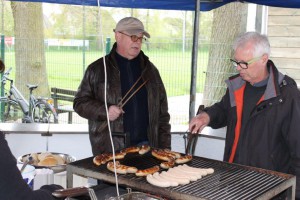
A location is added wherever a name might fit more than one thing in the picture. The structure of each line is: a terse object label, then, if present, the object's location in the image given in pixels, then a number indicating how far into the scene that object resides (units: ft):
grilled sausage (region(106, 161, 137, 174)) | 7.68
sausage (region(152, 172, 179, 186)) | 7.20
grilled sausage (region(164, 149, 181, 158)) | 8.84
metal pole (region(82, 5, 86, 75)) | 25.76
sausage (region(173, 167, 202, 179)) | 7.71
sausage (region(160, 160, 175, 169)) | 8.23
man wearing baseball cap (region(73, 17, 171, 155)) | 10.62
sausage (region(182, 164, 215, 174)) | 7.97
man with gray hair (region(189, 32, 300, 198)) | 8.48
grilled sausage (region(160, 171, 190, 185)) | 7.32
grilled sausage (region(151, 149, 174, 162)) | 8.63
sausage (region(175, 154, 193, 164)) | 8.60
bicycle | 23.04
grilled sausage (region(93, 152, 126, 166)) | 8.24
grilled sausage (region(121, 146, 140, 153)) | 9.16
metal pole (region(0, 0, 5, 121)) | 23.47
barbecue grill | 6.93
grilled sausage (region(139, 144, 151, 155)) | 9.14
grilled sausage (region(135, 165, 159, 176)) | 7.63
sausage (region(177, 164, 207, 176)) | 7.87
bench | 23.53
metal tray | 9.14
